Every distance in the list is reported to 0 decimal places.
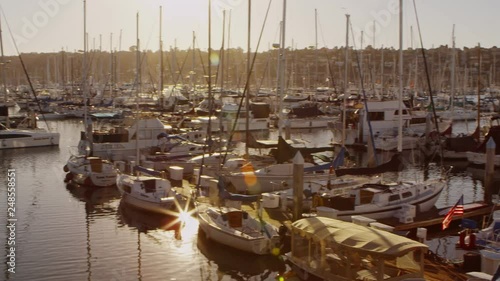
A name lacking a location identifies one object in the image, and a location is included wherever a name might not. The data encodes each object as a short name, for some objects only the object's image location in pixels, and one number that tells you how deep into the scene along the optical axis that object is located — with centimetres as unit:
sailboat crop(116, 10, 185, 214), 2620
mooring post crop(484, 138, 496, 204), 2825
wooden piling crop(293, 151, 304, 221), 2306
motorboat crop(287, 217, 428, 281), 1581
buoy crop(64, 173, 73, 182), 3470
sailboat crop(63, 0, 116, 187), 3288
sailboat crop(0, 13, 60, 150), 4903
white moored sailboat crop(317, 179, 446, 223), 2320
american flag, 2183
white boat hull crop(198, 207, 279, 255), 2012
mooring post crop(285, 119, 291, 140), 4753
